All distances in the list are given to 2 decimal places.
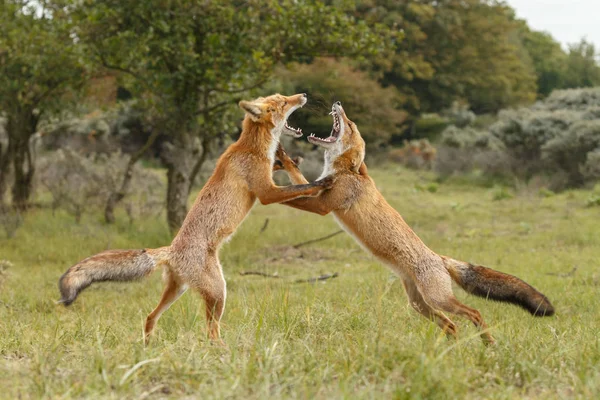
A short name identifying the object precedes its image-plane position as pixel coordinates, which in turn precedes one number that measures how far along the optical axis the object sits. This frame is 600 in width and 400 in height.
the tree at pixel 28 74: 13.02
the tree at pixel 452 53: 38.53
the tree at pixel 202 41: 12.20
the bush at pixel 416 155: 29.79
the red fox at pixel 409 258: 5.93
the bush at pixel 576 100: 25.56
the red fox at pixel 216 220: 5.68
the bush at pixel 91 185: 16.05
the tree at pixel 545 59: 53.19
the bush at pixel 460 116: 38.94
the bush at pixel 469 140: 24.59
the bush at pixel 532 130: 23.06
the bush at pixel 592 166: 20.42
